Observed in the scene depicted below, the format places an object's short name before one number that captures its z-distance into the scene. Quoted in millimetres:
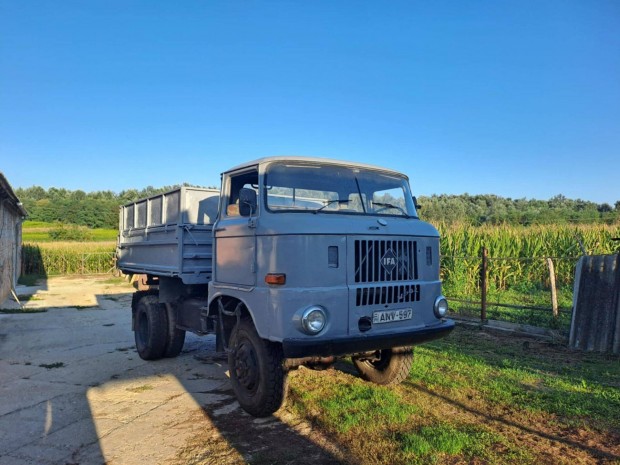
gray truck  4340
